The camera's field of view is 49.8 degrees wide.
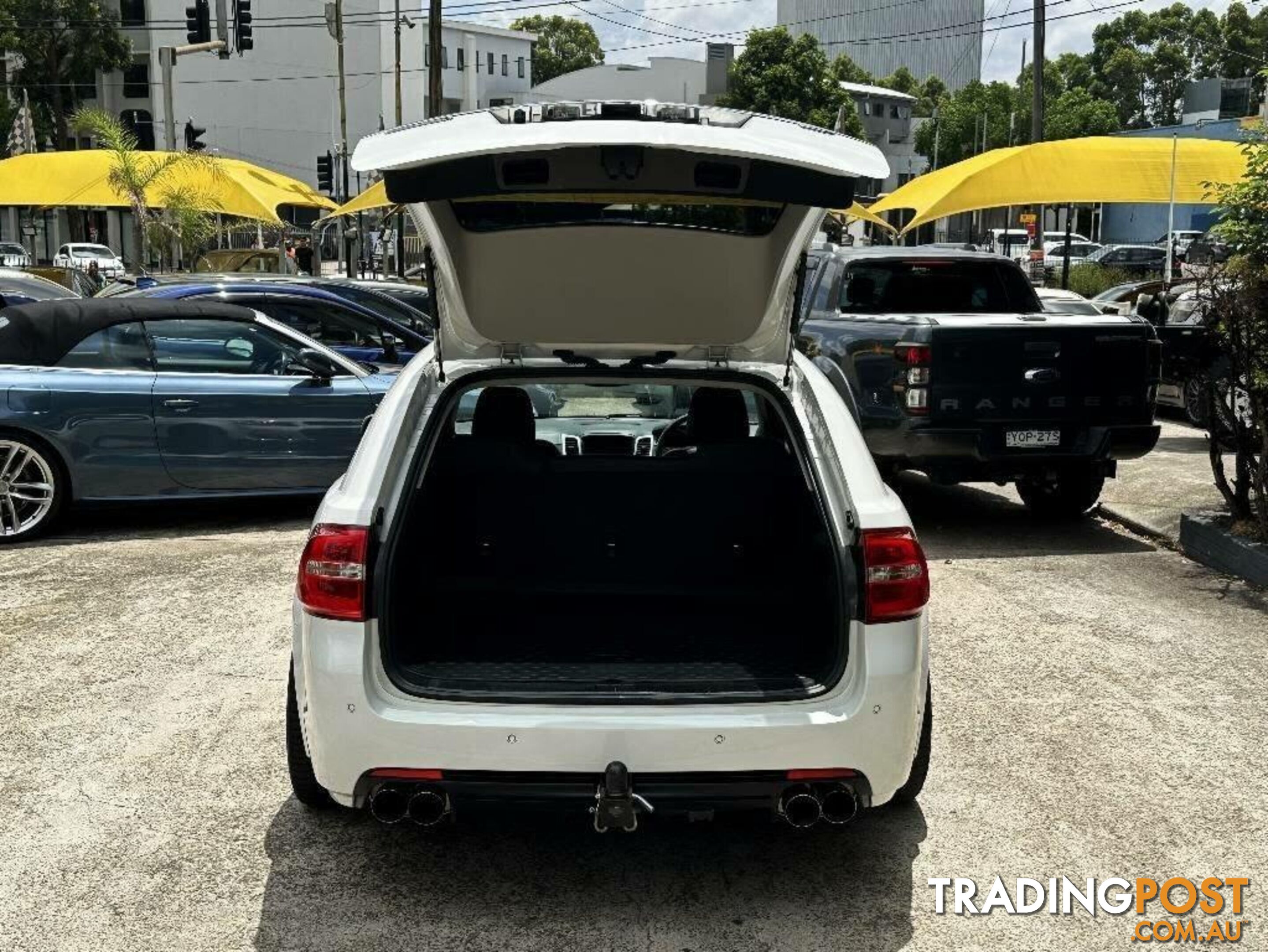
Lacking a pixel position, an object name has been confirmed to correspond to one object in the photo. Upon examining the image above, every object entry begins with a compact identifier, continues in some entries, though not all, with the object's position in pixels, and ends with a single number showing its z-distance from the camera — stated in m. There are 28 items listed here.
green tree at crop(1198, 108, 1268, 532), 7.57
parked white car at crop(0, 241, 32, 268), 40.83
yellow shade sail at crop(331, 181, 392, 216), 21.17
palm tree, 20.44
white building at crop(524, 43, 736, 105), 82.69
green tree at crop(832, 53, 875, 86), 81.81
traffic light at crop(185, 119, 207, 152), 25.55
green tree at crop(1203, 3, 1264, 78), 90.94
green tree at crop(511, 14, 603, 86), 111.06
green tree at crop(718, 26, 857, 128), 64.06
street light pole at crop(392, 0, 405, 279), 39.50
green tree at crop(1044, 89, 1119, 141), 72.06
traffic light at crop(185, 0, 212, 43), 23.77
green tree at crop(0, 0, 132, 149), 58.34
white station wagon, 3.53
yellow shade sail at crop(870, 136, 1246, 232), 15.96
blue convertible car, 8.44
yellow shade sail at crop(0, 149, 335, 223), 20.12
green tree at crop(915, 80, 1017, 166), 75.94
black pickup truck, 8.35
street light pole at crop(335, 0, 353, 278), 39.16
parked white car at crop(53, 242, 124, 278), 39.06
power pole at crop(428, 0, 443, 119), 26.72
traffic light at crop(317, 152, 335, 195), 35.81
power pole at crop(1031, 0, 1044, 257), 25.83
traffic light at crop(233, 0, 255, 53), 24.25
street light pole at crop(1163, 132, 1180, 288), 15.41
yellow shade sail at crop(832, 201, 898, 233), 17.42
